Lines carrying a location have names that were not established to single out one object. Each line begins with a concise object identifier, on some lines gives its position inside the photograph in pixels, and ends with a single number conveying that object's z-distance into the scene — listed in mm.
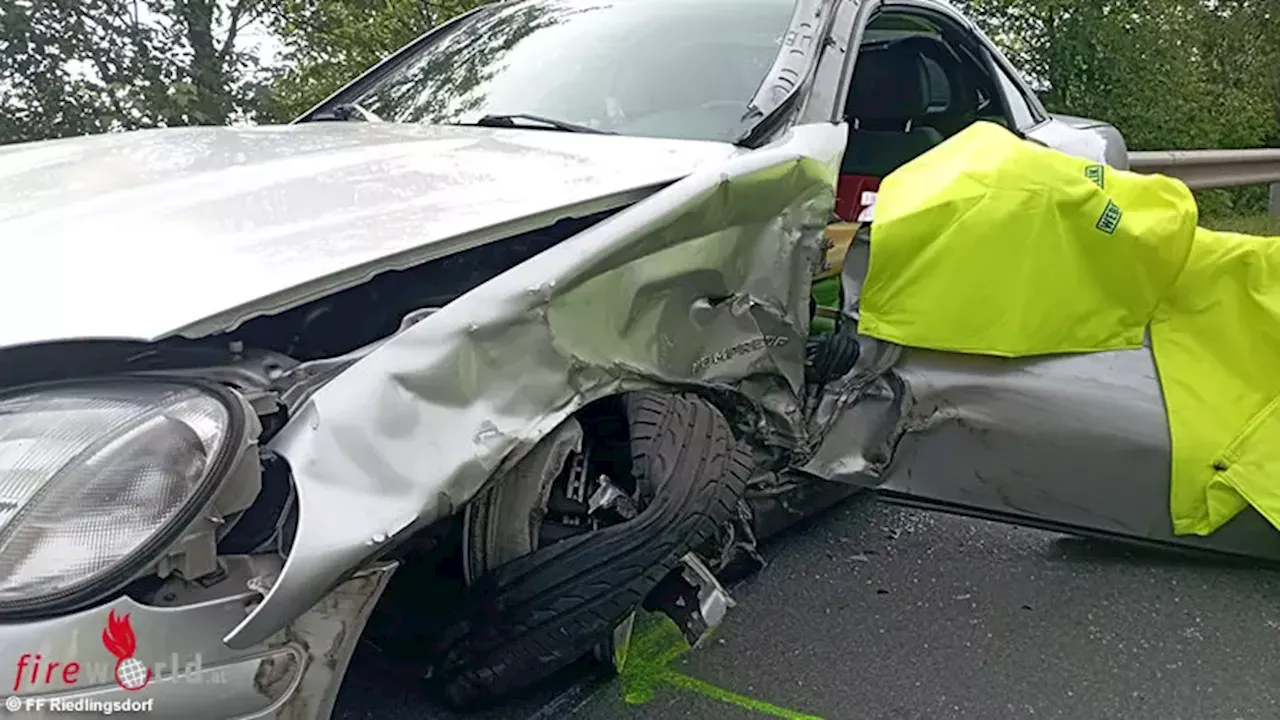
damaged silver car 1281
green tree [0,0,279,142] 8477
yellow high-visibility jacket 2461
